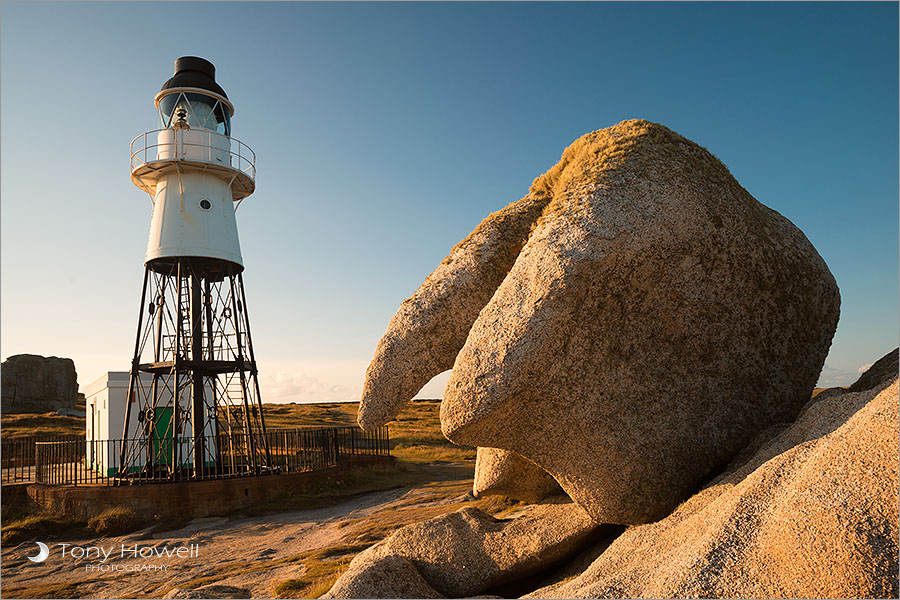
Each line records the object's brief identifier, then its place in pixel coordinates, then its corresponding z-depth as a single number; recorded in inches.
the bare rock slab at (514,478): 358.9
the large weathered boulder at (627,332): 260.5
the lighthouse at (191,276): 719.7
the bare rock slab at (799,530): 182.4
